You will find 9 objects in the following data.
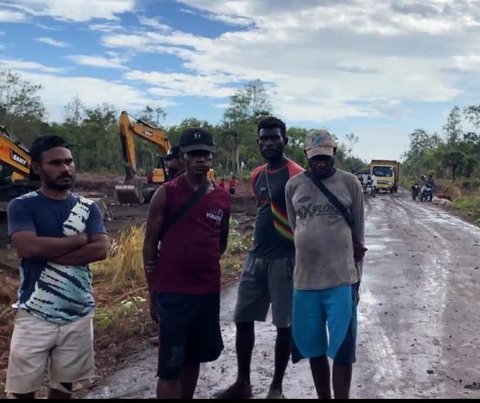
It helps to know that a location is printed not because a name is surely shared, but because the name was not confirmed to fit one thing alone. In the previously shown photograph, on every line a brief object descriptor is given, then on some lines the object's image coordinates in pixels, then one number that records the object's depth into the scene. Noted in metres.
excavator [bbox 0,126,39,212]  16.72
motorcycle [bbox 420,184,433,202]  38.34
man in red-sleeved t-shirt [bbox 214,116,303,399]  4.81
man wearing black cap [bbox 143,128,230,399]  3.98
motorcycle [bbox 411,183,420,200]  40.92
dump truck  48.81
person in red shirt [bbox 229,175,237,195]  26.56
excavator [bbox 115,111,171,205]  23.95
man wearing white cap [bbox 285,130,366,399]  4.20
